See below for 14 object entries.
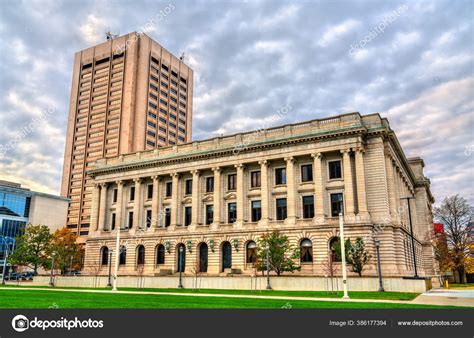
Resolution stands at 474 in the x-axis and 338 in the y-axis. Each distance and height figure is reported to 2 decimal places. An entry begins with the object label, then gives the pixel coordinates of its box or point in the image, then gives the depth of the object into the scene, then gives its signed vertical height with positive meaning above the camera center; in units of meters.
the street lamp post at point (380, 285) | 33.84 -1.19
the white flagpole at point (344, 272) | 26.27 -0.10
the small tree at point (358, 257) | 43.34 +1.38
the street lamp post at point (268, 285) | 37.24 -1.24
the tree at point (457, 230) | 62.16 +6.01
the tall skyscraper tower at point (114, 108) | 125.19 +49.83
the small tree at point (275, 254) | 43.97 +1.71
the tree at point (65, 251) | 61.97 +3.23
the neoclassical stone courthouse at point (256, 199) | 48.53 +9.40
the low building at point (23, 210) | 98.44 +15.04
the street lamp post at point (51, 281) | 48.80 -1.09
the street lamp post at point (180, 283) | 42.19 -1.22
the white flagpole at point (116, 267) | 37.62 +0.37
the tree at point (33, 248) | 65.00 +3.59
